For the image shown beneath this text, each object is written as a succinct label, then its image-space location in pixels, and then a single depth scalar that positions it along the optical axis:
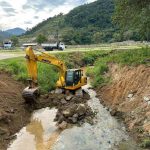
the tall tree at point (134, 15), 15.64
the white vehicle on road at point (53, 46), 33.53
